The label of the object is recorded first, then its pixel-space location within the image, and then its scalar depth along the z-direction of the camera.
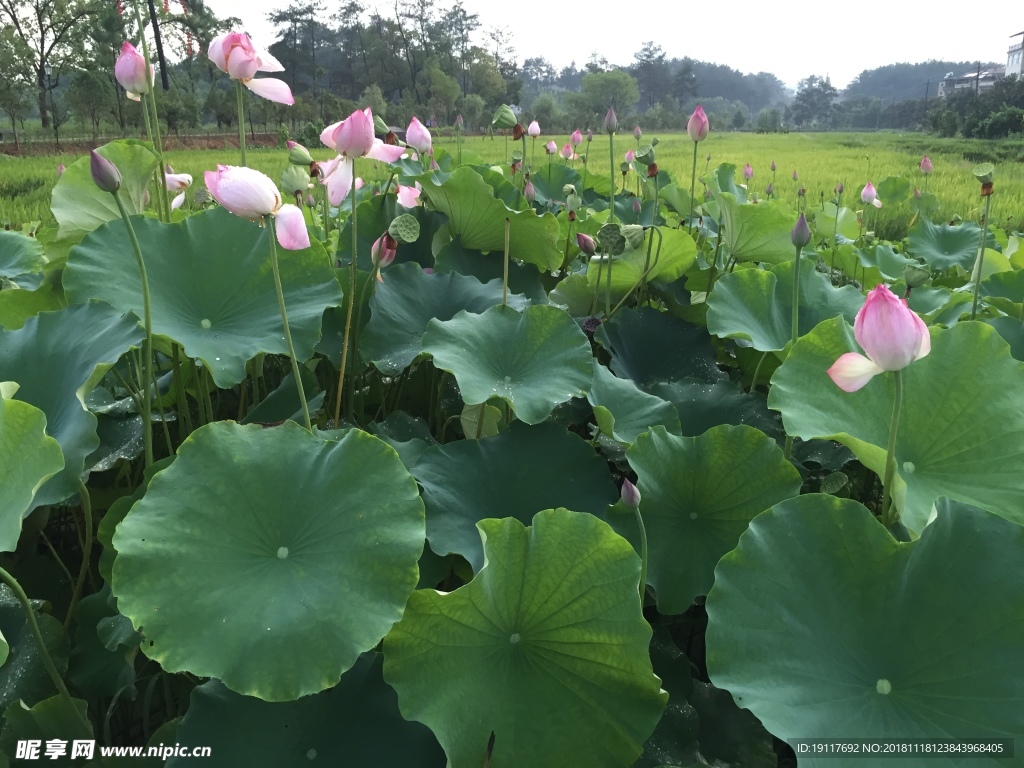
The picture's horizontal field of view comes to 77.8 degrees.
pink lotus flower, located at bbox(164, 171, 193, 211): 1.22
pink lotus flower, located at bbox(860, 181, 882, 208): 2.25
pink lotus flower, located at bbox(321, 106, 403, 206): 0.87
